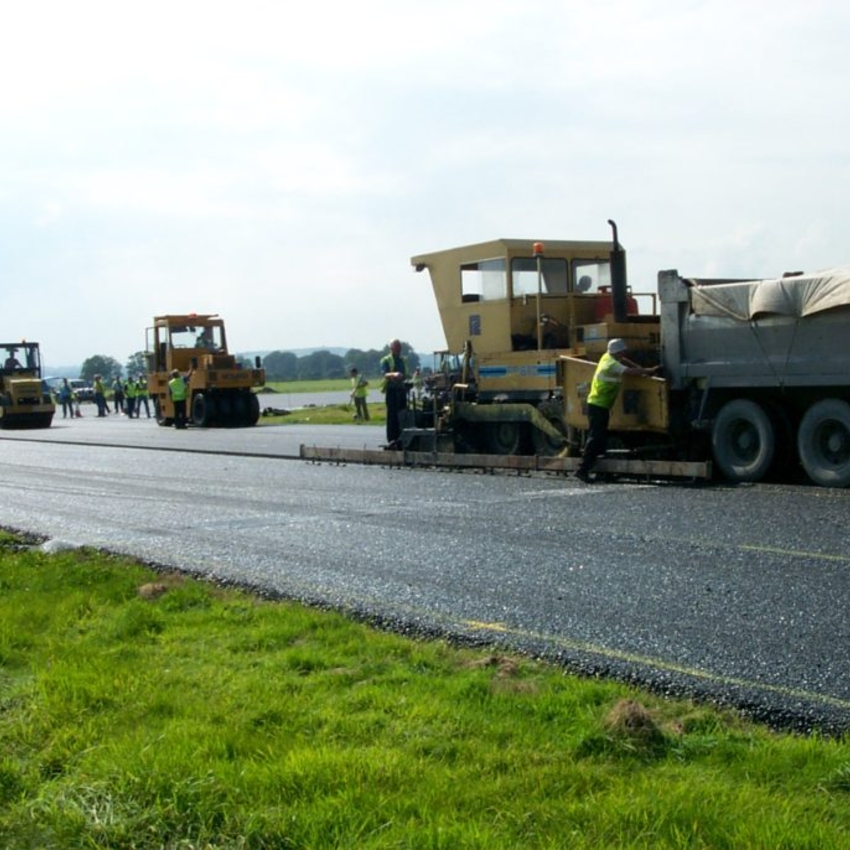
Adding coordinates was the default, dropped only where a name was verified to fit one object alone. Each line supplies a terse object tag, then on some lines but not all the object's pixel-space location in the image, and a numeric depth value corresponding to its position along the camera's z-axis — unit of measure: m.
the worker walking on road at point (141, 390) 48.16
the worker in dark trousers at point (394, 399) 19.29
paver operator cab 16.33
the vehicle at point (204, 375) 33.53
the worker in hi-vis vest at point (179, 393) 33.06
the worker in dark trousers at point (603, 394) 14.48
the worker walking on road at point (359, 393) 34.19
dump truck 13.17
